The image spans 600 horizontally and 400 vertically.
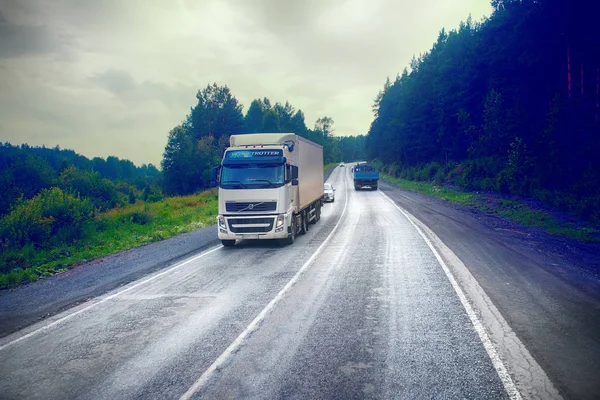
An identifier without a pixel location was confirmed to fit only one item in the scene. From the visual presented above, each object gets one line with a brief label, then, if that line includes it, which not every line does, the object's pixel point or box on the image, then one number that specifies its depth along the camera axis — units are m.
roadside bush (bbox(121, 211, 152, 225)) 23.28
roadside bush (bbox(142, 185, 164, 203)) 47.09
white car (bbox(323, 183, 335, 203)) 32.38
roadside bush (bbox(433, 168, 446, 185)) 43.54
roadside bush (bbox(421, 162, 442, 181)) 49.33
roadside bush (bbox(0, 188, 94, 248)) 16.86
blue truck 42.09
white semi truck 13.72
